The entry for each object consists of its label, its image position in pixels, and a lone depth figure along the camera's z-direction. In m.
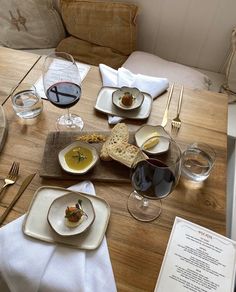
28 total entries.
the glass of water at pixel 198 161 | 0.83
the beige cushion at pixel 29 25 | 1.73
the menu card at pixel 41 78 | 1.05
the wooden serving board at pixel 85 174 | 0.81
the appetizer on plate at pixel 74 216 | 0.70
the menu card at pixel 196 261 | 0.65
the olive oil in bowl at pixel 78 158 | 0.83
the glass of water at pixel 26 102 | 0.97
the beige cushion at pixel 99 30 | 1.68
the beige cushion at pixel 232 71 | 1.61
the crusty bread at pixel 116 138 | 0.84
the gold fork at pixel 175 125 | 0.96
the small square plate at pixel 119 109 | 0.99
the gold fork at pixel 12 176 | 0.79
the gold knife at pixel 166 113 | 0.97
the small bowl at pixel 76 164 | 0.81
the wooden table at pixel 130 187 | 0.68
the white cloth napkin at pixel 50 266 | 0.64
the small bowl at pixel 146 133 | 0.90
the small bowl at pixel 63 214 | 0.69
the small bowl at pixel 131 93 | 1.00
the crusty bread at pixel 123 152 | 0.82
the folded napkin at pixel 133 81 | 1.08
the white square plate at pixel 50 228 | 0.69
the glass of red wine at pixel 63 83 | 0.93
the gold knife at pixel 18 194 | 0.73
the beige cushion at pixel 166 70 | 1.62
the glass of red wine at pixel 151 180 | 0.66
